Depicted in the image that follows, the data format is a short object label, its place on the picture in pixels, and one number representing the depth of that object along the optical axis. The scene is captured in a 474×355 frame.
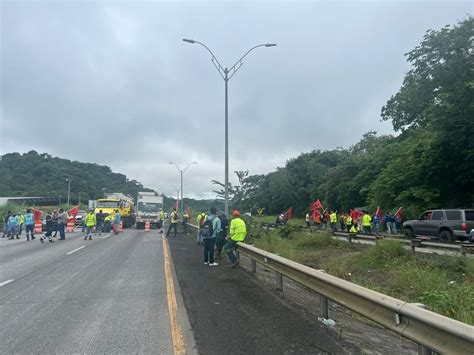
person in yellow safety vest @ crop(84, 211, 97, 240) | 24.04
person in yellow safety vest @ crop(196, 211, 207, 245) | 18.22
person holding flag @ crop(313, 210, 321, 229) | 32.34
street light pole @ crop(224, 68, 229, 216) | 20.08
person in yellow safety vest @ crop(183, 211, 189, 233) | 30.50
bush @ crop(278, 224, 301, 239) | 21.72
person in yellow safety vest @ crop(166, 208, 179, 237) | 26.05
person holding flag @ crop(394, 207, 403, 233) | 29.00
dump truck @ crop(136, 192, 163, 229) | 40.41
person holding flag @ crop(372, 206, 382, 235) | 30.33
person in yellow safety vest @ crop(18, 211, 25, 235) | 27.14
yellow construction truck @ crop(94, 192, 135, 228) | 37.47
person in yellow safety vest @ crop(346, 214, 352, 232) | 29.87
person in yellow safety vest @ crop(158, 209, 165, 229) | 38.17
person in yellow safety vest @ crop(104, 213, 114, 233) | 34.00
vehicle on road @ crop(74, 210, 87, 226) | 44.12
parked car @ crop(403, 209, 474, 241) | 18.94
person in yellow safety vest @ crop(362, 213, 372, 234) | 26.88
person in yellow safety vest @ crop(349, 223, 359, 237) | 19.98
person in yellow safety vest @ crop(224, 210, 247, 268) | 12.20
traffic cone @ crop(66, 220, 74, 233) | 34.34
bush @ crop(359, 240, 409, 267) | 13.21
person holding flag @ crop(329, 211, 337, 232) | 31.28
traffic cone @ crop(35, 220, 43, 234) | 31.00
